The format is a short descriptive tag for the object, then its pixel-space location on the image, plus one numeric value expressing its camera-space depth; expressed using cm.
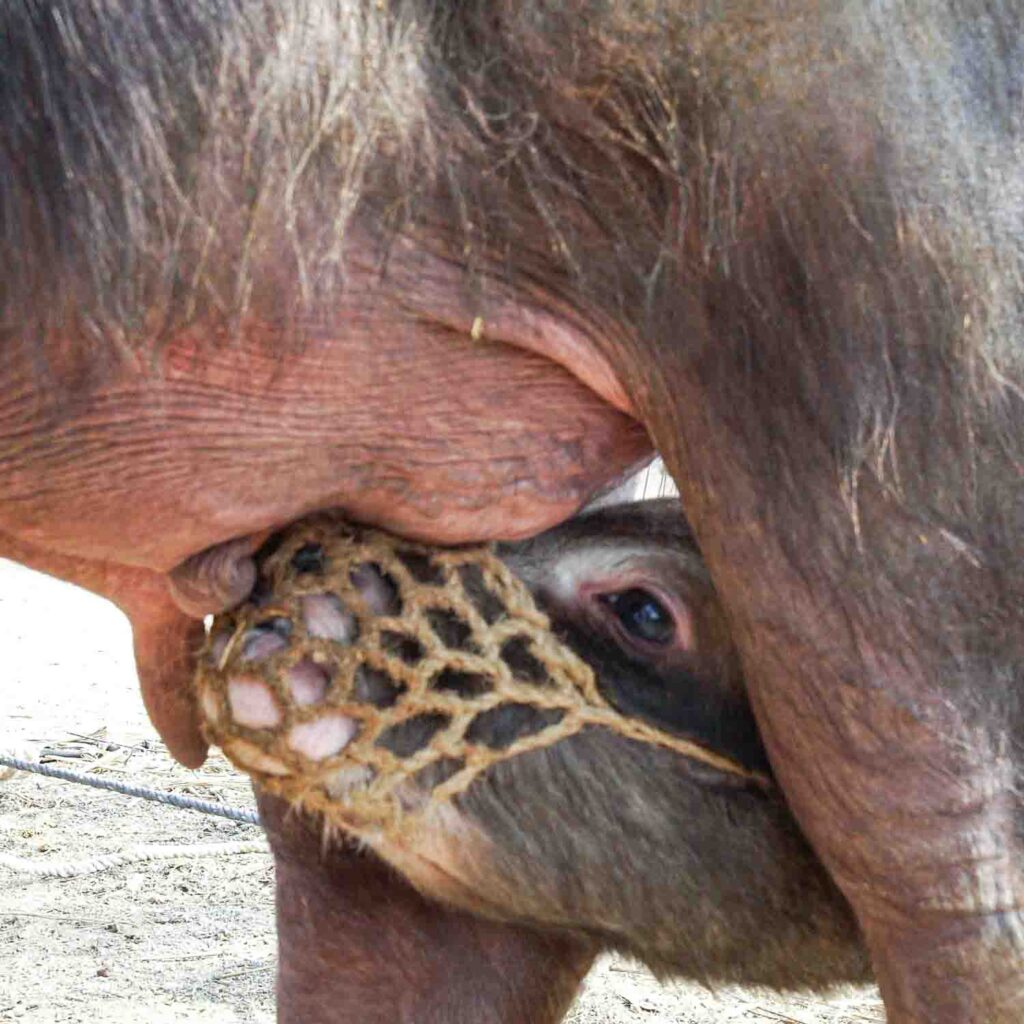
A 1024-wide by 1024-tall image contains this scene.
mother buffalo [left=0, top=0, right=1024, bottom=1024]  154
